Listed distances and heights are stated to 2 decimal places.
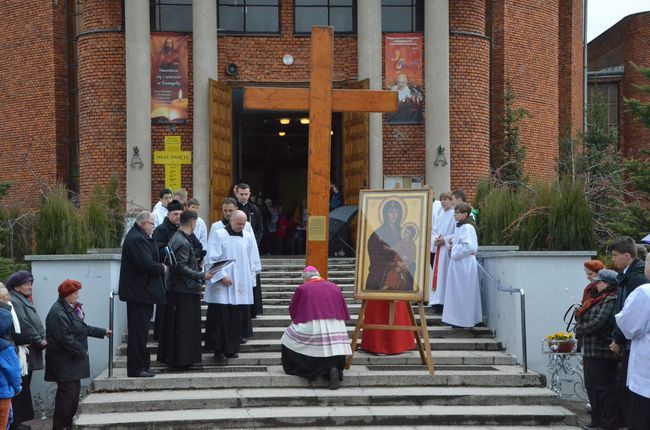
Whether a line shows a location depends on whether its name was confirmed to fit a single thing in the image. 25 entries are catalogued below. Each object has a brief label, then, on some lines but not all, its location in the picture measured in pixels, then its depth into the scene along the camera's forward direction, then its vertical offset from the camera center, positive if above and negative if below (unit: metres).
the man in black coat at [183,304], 10.36 -1.28
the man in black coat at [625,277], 8.75 -0.84
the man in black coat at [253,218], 12.42 -0.35
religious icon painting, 10.69 -0.62
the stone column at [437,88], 19.16 +2.22
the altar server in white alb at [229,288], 10.73 -1.14
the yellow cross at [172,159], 19.25 +0.75
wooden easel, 10.38 -1.57
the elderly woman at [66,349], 9.44 -1.62
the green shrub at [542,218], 12.55 -0.38
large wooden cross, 11.62 +1.15
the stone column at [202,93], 18.53 +2.08
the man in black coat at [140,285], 10.05 -1.02
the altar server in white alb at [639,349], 7.81 -1.39
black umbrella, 16.30 -0.61
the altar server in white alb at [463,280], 12.09 -1.19
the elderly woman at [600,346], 9.31 -1.62
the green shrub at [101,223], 13.64 -0.44
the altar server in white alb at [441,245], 12.95 -0.77
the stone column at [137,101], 18.61 +1.93
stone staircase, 9.37 -2.23
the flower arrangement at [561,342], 10.73 -1.80
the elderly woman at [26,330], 9.41 -1.42
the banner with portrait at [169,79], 19.33 +2.48
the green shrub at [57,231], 12.90 -0.51
